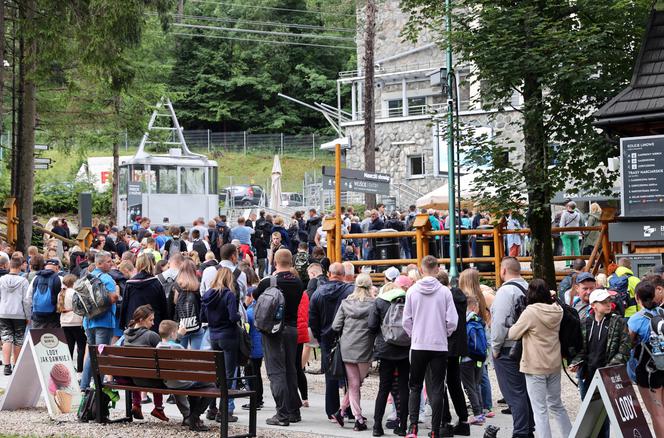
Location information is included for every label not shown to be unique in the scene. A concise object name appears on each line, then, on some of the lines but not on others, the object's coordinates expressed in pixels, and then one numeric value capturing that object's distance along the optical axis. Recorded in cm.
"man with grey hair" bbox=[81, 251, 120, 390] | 1420
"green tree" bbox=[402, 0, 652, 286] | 1742
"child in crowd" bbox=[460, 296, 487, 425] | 1216
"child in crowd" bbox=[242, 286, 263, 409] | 1302
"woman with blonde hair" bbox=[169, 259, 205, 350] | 1244
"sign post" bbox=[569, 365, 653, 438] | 897
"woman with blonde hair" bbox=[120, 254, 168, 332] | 1357
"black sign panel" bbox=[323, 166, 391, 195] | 1991
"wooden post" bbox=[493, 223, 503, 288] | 1958
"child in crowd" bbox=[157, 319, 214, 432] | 1132
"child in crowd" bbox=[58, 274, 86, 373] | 1534
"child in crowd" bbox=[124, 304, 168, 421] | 1198
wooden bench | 1084
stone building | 4772
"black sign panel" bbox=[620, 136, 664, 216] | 1534
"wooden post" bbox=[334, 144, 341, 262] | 1948
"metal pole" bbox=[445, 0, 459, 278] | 1831
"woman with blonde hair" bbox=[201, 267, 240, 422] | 1184
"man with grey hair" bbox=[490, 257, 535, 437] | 1048
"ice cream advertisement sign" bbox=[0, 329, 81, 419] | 1279
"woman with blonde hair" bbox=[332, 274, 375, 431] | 1163
